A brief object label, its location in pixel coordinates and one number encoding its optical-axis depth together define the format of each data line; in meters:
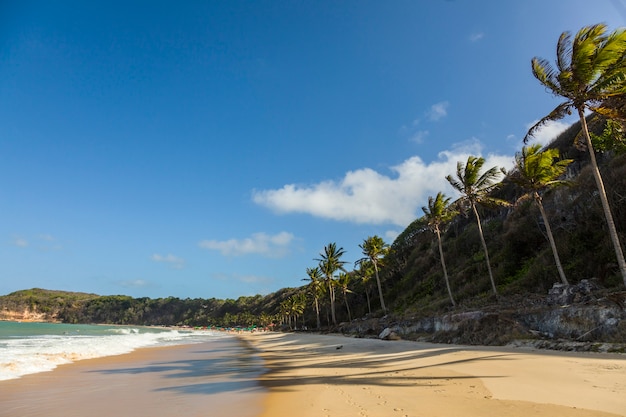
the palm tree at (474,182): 28.19
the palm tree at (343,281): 57.47
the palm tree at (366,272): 57.59
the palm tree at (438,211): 33.25
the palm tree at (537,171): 22.16
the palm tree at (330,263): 56.47
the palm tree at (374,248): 46.88
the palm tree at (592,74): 14.44
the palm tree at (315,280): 63.32
